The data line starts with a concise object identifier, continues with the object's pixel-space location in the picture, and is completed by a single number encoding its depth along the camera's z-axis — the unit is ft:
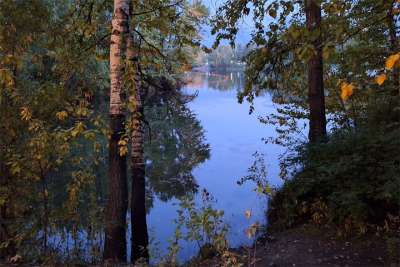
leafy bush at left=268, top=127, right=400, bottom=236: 22.49
